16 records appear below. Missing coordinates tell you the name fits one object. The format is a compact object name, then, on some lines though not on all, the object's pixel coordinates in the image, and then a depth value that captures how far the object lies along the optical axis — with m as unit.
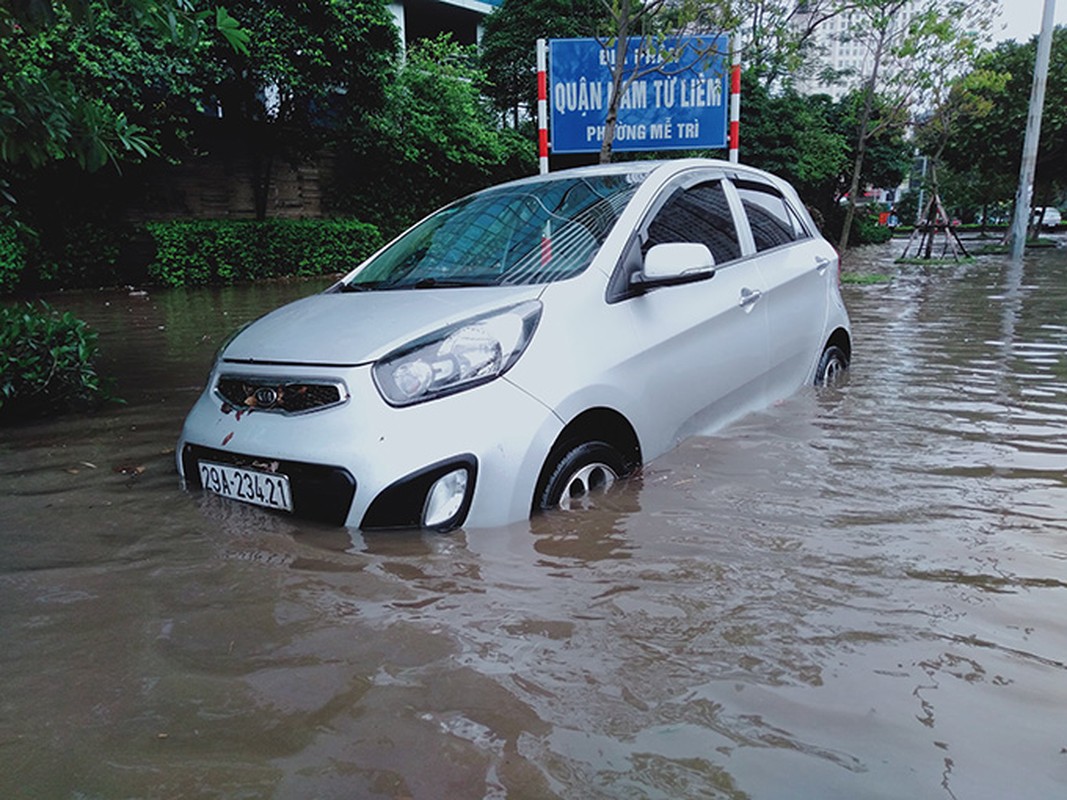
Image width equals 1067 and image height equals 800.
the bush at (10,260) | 11.93
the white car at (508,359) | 2.73
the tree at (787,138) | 27.17
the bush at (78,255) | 12.85
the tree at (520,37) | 21.19
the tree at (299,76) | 13.95
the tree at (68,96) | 3.08
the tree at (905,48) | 14.89
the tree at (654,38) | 8.09
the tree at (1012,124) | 24.25
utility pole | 17.98
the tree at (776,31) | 10.14
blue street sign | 9.19
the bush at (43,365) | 4.56
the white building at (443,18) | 26.52
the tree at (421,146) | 17.16
